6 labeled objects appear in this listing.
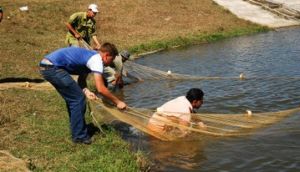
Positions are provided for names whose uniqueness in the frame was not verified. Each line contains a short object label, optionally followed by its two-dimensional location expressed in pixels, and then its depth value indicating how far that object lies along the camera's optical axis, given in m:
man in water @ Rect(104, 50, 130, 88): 11.91
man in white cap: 11.99
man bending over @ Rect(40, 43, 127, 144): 6.54
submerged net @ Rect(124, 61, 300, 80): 12.95
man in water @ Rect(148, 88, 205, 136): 7.59
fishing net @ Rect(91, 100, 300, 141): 7.44
